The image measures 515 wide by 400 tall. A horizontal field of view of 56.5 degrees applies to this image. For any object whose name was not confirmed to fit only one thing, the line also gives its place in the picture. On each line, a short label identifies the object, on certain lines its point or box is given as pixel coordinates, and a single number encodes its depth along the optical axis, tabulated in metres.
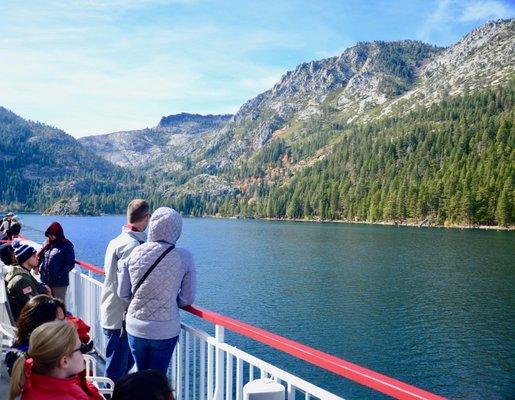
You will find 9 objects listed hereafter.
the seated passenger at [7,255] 5.45
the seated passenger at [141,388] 2.25
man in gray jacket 4.95
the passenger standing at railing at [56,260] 7.08
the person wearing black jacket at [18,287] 5.03
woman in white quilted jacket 4.28
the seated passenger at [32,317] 3.70
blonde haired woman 2.77
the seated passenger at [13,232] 9.80
